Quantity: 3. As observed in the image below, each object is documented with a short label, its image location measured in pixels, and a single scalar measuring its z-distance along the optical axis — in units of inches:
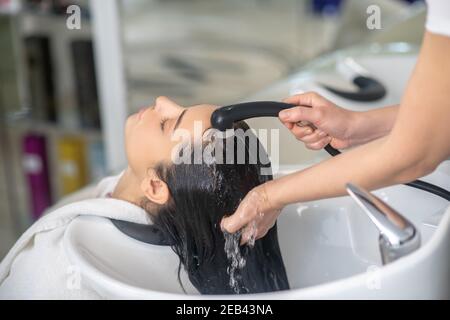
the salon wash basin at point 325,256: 65.8
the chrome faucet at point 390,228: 65.5
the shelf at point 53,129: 155.4
